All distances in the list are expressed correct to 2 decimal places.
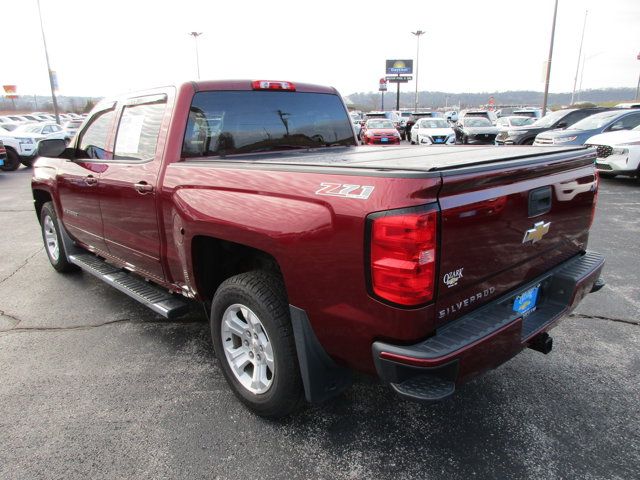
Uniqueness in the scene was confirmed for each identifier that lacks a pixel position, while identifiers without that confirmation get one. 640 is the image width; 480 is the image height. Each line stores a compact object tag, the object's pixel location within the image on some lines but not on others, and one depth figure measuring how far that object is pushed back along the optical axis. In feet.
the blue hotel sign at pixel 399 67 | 223.92
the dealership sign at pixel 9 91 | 174.29
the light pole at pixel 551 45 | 71.36
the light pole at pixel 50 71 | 90.02
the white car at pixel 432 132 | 62.44
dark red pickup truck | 6.23
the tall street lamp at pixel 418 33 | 174.91
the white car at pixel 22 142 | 54.03
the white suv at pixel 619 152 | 33.17
